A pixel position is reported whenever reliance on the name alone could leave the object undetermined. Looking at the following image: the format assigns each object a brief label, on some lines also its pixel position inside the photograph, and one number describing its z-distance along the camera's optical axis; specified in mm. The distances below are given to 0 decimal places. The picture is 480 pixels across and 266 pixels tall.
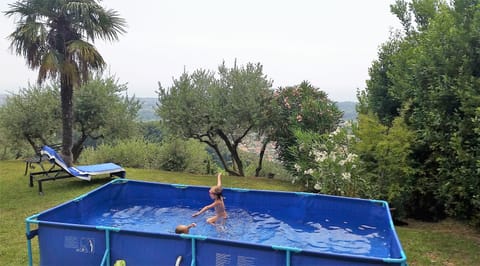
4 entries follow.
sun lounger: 11164
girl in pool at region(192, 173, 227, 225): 7379
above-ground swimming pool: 4383
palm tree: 11602
